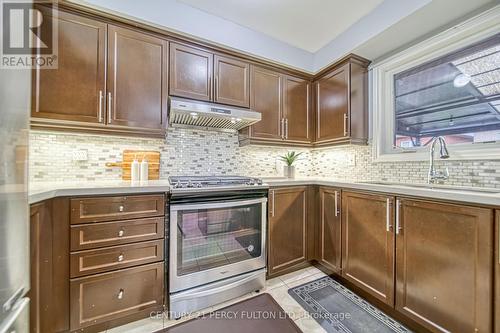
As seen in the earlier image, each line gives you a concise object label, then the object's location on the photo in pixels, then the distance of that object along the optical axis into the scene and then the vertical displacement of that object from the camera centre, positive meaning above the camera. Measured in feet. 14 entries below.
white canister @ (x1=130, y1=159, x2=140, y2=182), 5.86 -0.13
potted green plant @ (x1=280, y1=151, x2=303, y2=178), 8.44 -0.02
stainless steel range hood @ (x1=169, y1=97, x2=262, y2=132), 5.59 +1.49
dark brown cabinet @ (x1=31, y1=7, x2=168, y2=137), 4.91 +2.15
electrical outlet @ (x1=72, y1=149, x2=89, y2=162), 5.70 +0.31
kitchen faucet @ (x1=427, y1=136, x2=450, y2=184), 5.20 -0.04
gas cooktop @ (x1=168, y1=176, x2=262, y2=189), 5.20 -0.42
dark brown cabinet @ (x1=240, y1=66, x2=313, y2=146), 7.45 +2.23
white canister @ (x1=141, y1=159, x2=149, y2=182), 5.95 -0.14
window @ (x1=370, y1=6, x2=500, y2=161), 5.01 +2.11
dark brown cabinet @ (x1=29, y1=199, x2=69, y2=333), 3.67 -1.91
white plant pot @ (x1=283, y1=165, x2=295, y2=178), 8.44 -0.19
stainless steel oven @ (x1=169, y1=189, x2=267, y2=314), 4.99 -2.15
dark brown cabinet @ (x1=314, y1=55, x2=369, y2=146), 7.11 +2.29
